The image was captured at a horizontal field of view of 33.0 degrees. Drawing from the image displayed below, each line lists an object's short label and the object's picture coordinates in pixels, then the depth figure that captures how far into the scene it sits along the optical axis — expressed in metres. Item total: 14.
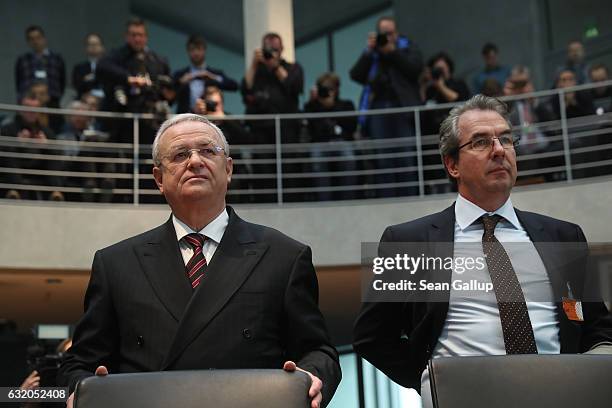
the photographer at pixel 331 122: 8.91
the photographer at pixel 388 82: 8.02
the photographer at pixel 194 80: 8.20
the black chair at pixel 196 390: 2.53
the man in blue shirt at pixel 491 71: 9.04
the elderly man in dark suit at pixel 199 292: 2.88
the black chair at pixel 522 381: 2.56
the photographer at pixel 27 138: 8.66
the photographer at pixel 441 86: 8.55
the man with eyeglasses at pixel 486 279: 3.01
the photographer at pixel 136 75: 8.16
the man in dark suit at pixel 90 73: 8.65
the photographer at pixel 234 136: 8.16
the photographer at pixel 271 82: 8.30
